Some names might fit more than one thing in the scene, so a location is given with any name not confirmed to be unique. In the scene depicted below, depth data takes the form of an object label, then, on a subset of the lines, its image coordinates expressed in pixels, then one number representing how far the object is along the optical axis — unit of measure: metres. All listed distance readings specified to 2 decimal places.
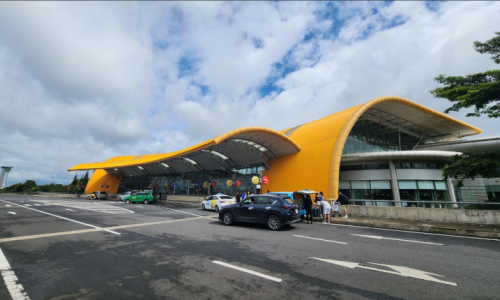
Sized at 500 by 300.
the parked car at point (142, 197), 28.92
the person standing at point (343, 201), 13.74
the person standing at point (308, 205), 12.11
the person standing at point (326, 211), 12.43
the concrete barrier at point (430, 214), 10.18
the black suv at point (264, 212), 9.80
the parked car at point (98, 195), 41.72
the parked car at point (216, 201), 19.11
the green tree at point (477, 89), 11.20
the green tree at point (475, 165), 11.46
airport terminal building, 21.36
